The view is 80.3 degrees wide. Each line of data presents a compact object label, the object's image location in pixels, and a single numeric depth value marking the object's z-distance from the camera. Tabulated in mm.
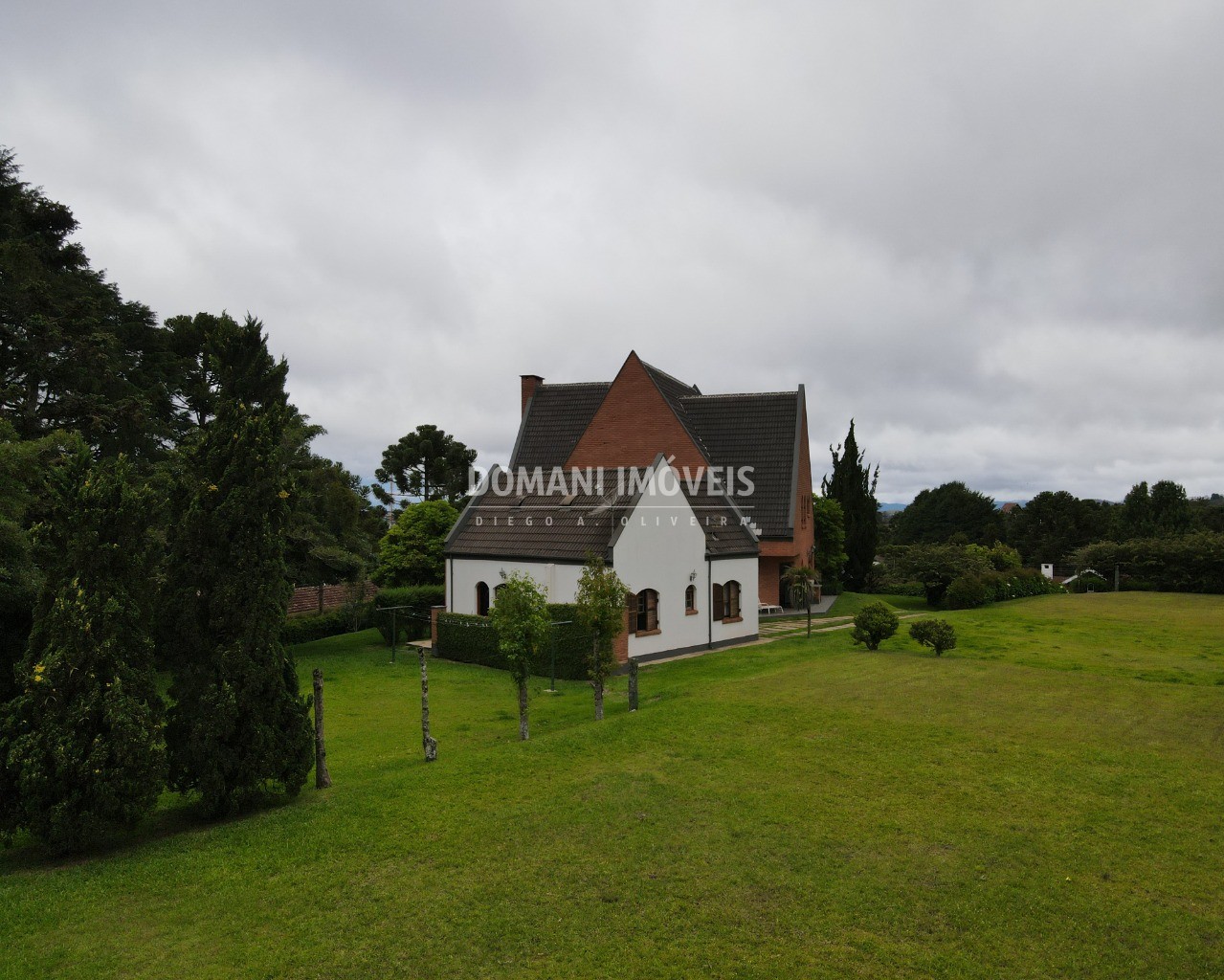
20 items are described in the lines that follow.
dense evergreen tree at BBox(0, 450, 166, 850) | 7039
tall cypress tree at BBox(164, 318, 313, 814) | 8219
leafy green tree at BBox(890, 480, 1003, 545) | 74250
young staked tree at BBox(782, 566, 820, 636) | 23922
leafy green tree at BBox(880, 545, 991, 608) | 31047
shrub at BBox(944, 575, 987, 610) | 30156
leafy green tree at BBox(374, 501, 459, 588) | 27141
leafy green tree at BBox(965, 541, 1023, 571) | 35656
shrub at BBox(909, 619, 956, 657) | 17578
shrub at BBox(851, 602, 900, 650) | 18766
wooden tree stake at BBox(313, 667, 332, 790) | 9531
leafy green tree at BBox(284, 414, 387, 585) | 23281
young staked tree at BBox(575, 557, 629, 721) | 13773
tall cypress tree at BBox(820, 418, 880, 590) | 39812
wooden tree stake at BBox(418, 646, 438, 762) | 10555
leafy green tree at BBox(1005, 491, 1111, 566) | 65375
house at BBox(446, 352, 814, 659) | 20312
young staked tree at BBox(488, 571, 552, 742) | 12266
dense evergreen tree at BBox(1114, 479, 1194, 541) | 53750
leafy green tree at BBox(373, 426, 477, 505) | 50969
